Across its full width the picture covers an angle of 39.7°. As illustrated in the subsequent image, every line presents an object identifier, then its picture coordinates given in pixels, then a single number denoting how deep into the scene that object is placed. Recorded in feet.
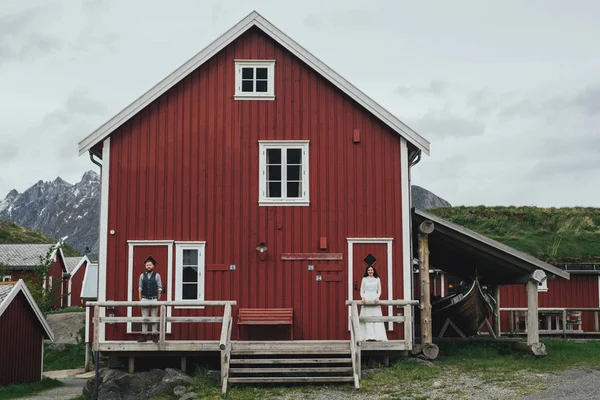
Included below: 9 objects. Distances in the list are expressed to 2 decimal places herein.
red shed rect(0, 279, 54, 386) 77.28
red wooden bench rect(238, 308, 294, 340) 61.26
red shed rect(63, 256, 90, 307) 205.23
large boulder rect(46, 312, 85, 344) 112.16
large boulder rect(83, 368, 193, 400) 54.54
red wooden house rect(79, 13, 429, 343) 62.69
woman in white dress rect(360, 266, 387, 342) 60.03
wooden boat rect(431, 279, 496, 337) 69.15
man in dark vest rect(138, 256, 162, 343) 59.21
